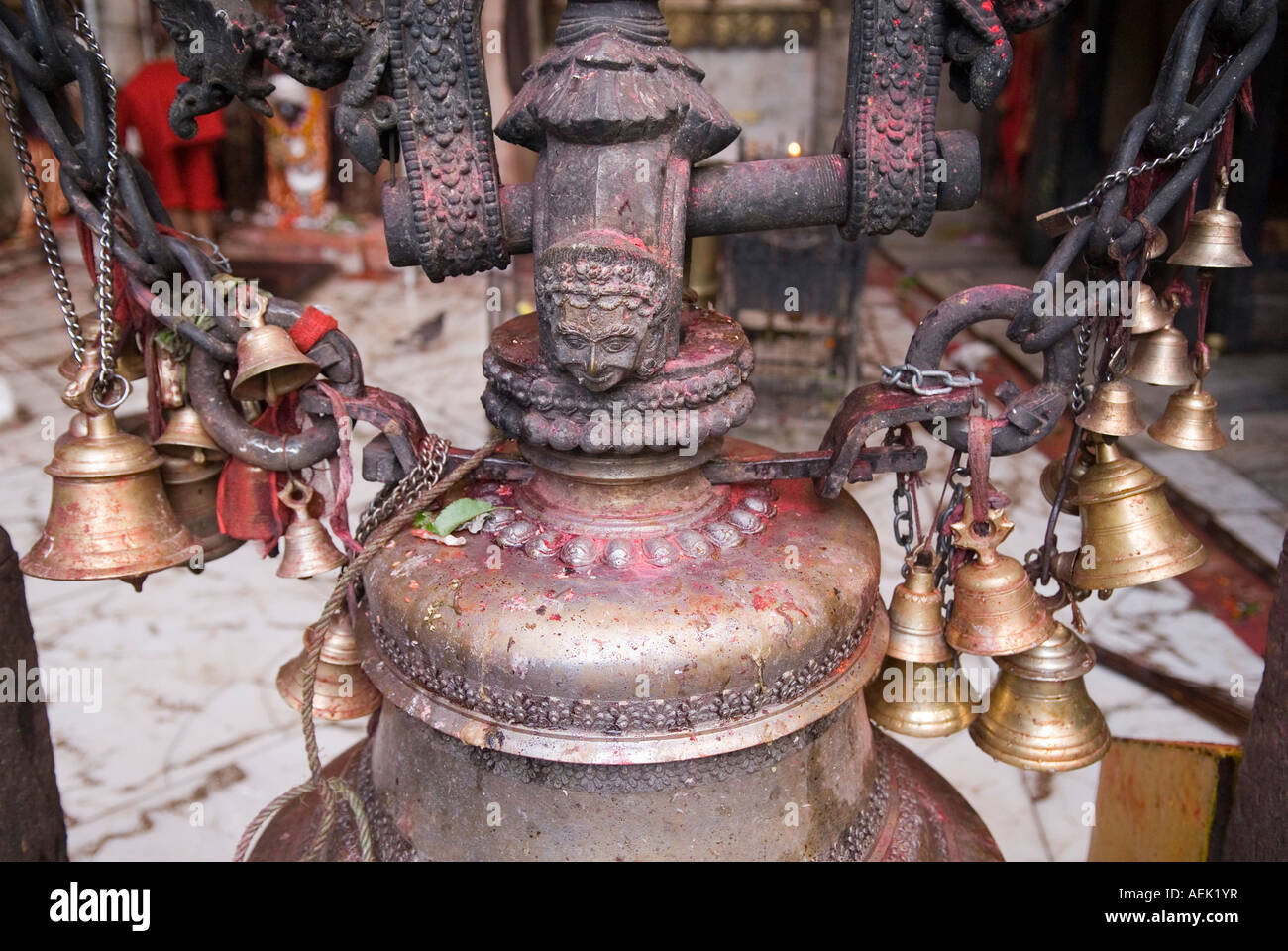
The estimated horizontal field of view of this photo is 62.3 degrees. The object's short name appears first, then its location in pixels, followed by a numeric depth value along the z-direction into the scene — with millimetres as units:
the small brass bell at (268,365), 1659
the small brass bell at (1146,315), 1720
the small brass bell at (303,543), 1842
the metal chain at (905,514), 1869
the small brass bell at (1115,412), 1738
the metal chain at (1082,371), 1707
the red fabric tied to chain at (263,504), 1854
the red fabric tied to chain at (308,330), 1731
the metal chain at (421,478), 1801
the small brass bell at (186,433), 1832
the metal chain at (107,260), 1666
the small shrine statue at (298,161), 10242
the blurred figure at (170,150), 8875
